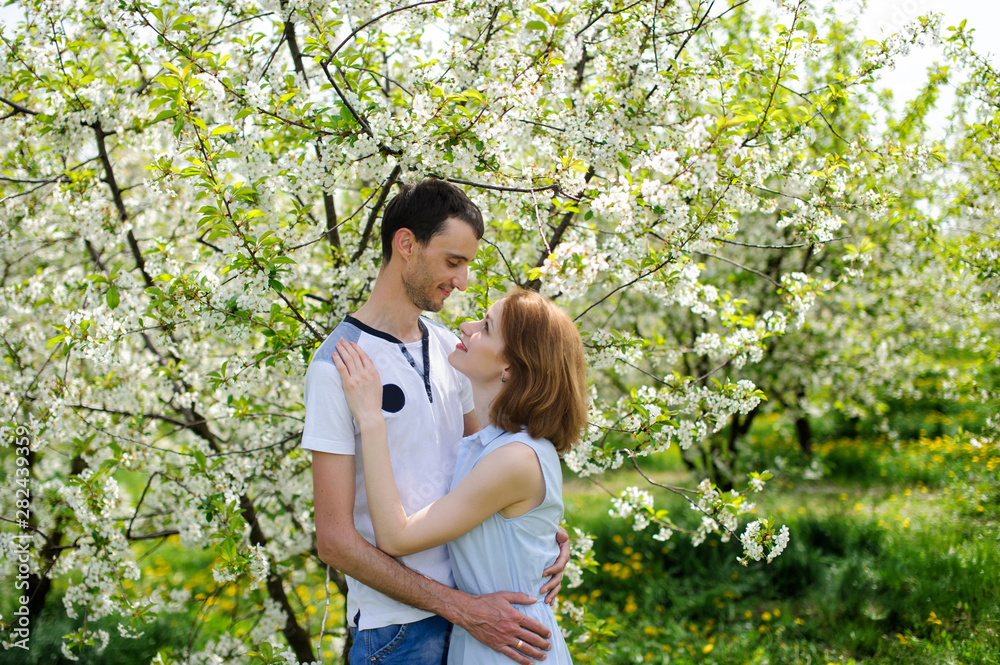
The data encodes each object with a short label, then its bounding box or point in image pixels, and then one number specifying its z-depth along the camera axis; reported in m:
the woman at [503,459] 1.80
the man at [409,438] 1.83
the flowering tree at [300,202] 2.52
